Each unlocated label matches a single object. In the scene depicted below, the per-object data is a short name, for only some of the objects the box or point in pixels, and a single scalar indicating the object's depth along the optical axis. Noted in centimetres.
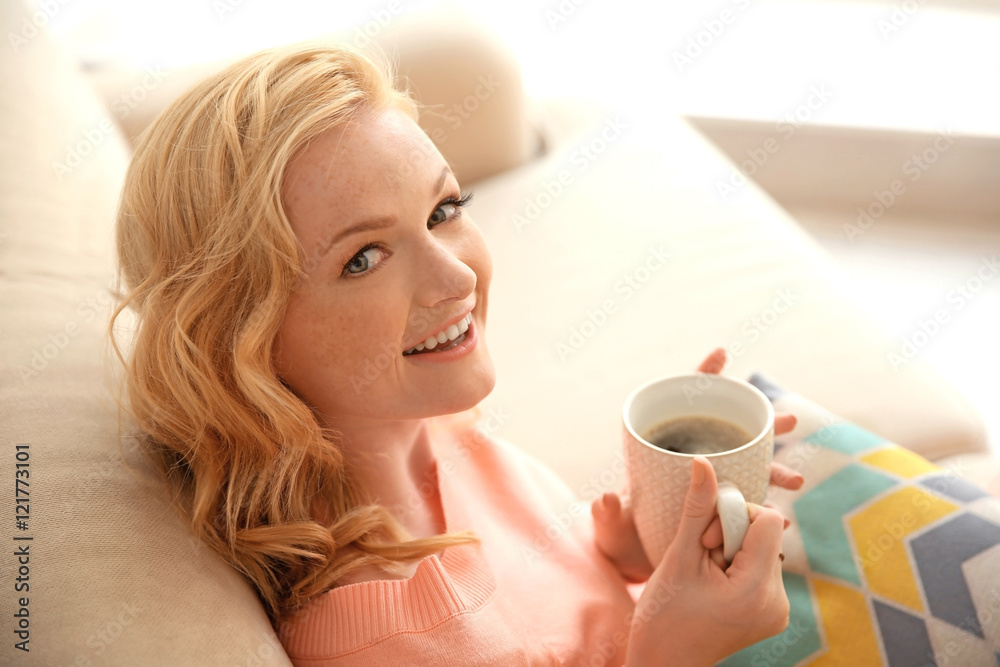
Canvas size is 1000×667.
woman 76
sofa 68
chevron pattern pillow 88
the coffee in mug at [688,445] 81
